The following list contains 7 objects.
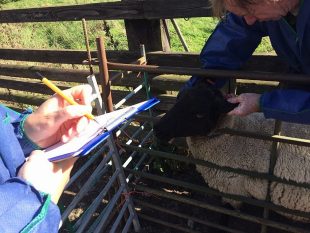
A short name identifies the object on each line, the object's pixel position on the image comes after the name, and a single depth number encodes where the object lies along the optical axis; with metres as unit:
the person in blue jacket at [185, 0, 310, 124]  1.32
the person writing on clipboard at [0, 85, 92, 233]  0.83
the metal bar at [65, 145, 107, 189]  1.73
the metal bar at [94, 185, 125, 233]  1.97
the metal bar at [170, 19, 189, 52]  3.20
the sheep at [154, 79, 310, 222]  1.75
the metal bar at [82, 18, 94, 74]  1.77
